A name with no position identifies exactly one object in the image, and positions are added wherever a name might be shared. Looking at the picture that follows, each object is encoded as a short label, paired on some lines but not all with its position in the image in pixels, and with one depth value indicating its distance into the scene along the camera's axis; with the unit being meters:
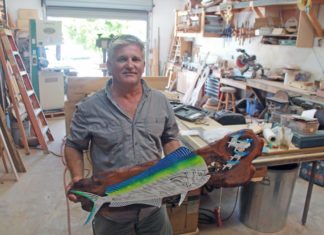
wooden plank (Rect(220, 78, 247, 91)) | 4.67
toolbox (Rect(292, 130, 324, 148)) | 1.96
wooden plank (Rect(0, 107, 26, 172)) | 3.18
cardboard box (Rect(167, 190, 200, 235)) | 2.14
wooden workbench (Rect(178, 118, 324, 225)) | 1.85
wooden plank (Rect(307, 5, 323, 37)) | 3.63
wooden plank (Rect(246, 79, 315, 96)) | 3.62
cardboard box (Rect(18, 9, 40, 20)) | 6.01
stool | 5.01
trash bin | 2.20
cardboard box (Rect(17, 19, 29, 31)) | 5.94
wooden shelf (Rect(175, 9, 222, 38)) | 5.83
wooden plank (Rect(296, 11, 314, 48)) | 3.74
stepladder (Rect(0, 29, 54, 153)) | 3.68
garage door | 6.54
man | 1.28
